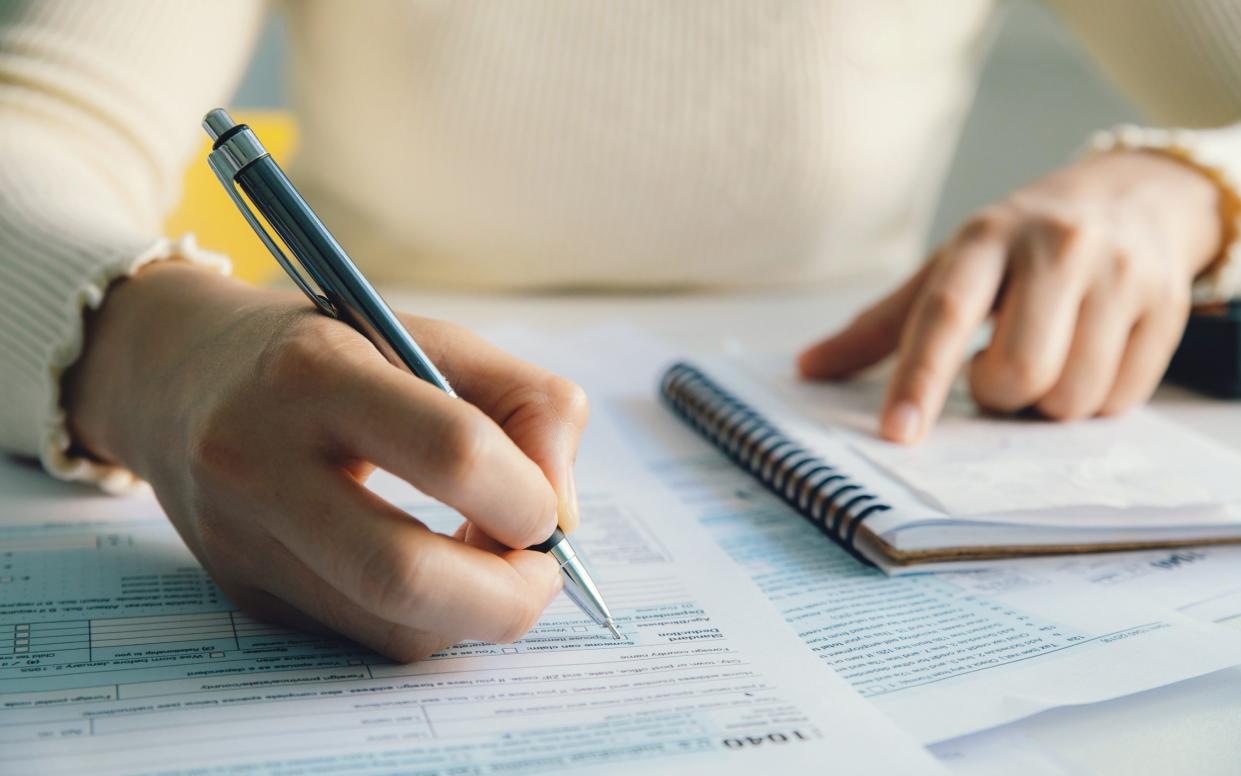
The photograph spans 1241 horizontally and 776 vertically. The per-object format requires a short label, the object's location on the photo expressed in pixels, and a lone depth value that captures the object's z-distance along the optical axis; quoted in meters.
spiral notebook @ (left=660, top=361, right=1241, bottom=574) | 0.45
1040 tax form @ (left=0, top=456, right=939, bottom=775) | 0.30
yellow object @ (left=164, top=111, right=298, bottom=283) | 1.15
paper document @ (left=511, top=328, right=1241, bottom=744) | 0.35
